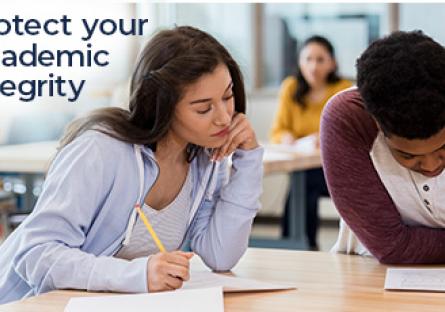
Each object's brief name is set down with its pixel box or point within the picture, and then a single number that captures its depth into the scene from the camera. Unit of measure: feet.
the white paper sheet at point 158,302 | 5.81
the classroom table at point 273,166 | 15.78
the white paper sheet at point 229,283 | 6.46
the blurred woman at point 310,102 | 20.41
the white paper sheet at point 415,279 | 6.40
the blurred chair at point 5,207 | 19.02
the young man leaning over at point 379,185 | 7.28
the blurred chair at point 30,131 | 20.92
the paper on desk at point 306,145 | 17.77
